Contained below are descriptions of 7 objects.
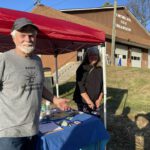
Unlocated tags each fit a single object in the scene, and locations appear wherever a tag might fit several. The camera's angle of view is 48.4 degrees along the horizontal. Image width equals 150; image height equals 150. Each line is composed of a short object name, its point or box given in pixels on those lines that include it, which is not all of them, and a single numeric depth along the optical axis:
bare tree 26.50
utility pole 12.63
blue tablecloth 2.00
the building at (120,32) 12.45
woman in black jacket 2.89
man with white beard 1.58
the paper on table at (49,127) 2.10
